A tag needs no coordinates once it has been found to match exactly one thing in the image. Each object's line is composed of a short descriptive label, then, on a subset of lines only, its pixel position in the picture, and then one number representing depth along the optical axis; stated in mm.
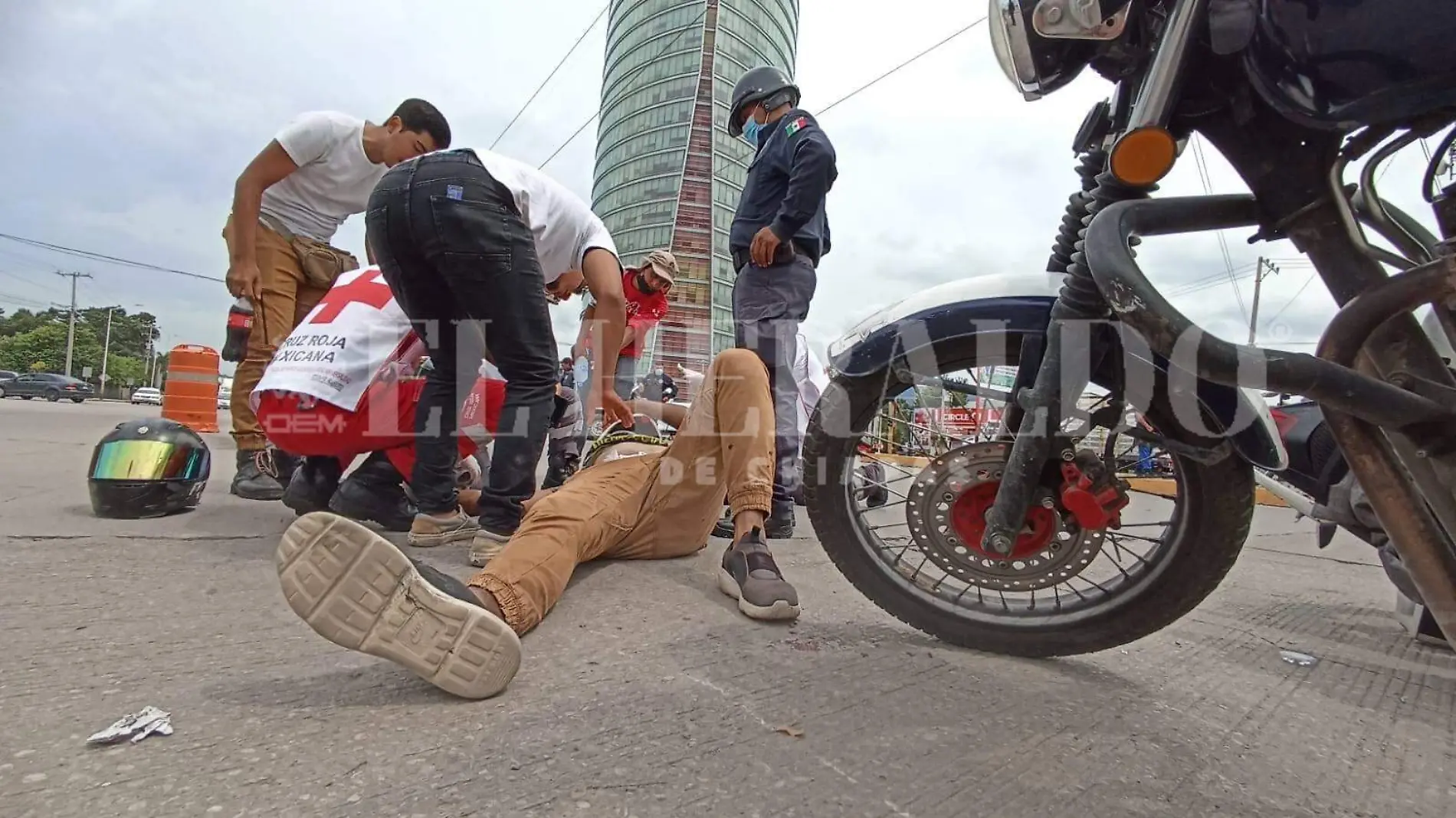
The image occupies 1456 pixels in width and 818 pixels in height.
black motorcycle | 960
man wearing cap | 4188
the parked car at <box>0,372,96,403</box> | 33531
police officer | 2996
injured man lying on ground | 1086
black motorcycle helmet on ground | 2367
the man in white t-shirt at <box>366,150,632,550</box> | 2055
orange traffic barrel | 6703
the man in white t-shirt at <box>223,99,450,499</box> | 2688
